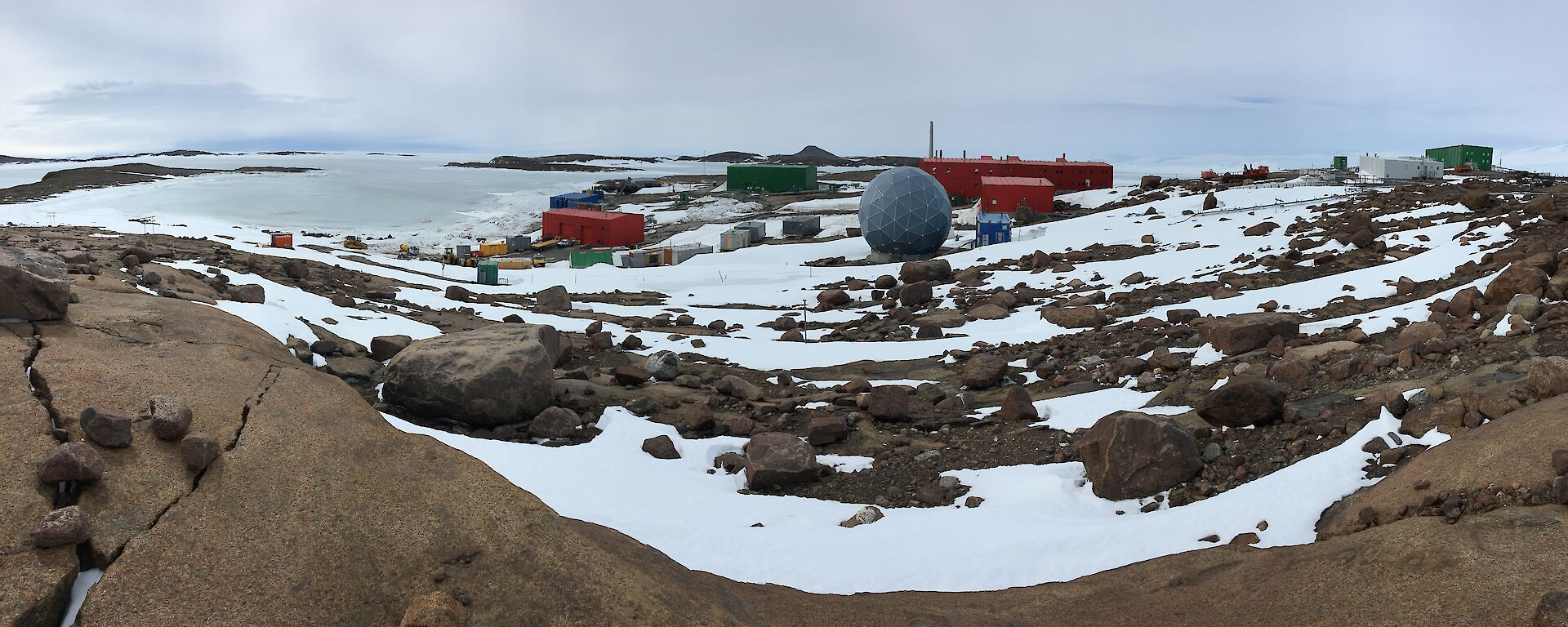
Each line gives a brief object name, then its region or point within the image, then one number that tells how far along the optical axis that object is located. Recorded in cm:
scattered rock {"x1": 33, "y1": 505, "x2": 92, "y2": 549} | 391
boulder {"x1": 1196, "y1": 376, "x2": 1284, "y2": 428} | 860
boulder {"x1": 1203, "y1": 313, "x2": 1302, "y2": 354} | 1224
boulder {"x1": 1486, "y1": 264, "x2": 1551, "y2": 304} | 1051
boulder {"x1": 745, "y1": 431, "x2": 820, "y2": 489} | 938
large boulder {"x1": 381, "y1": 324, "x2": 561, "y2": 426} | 1049
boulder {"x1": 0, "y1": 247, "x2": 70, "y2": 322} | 633
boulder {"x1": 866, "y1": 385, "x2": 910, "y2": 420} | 1155
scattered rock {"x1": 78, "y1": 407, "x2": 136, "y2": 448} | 468
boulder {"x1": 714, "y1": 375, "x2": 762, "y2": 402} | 1283
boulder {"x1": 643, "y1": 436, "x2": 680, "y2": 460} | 1012
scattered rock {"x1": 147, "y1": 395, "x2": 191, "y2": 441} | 486
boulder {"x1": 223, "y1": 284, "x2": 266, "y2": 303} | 1359
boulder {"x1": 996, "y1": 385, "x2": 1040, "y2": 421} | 1092
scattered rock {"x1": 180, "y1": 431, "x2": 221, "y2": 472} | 473
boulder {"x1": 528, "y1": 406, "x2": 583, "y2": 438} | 1068
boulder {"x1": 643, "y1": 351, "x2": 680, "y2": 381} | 1388
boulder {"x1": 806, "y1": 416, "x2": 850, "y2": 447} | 1075
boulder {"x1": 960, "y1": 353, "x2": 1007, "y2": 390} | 1298
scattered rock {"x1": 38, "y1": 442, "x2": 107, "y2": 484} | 428
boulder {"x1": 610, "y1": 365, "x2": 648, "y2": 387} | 1345
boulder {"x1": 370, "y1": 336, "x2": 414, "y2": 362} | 1283
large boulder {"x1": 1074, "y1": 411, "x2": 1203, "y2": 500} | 799
